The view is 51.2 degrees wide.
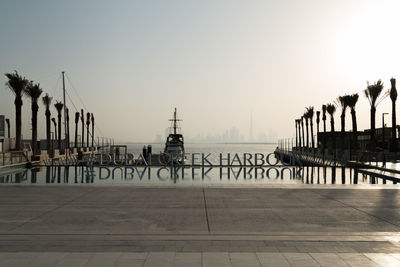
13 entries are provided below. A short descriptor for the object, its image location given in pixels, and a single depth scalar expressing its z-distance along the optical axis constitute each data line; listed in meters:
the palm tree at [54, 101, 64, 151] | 75.81
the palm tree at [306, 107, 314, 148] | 93.89
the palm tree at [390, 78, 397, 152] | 41.25
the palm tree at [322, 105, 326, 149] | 82.81
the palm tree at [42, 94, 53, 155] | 59.06
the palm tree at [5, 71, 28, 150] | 44.76
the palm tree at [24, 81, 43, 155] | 49.50
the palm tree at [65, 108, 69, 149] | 62.97
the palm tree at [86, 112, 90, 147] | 101.08
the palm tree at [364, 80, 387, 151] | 49.60
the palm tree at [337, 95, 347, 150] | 60.97
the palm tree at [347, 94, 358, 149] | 58.42
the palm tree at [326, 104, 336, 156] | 77.65
